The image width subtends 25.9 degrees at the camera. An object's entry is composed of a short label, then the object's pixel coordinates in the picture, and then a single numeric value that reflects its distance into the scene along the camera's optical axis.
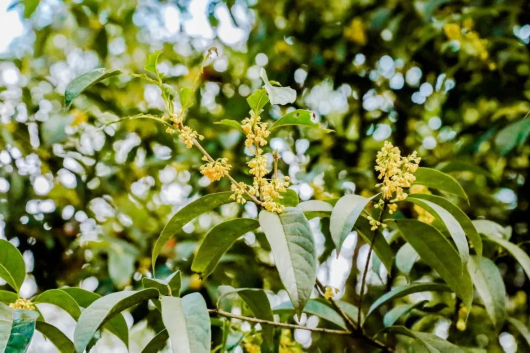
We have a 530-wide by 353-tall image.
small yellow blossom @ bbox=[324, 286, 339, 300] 0.93
